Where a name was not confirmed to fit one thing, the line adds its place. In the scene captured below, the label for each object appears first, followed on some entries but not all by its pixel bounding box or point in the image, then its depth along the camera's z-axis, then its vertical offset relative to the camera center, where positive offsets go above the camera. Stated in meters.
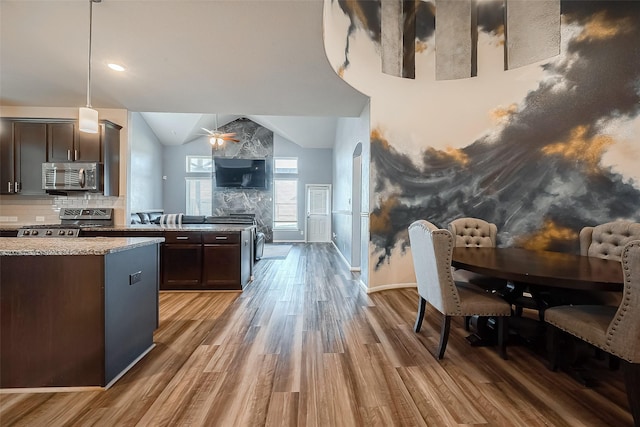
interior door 9.67 +0.03
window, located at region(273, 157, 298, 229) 9.71 +0.71
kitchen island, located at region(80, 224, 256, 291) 3.83 -0.63
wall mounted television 9.41 +1.39
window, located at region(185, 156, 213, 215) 9.66 +0.94
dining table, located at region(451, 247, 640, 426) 1.67 -0.40
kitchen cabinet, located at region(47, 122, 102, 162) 4.13 +0.99
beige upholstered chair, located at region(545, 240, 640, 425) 1.42 -0.65
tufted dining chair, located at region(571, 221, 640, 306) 2.31 -0.28
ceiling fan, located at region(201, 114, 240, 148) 7.08 +1.95
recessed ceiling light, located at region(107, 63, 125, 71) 3.10 +1.67
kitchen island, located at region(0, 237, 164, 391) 1.66 -0.64
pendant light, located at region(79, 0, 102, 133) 2.26 +0.78
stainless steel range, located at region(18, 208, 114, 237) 4.29 -0.08
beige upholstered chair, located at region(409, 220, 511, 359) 2.07 -0.65
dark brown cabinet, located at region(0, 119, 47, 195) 4.11 +0.85
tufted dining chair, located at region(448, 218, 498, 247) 3.30 -0.23
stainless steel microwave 3.99 +0.51
